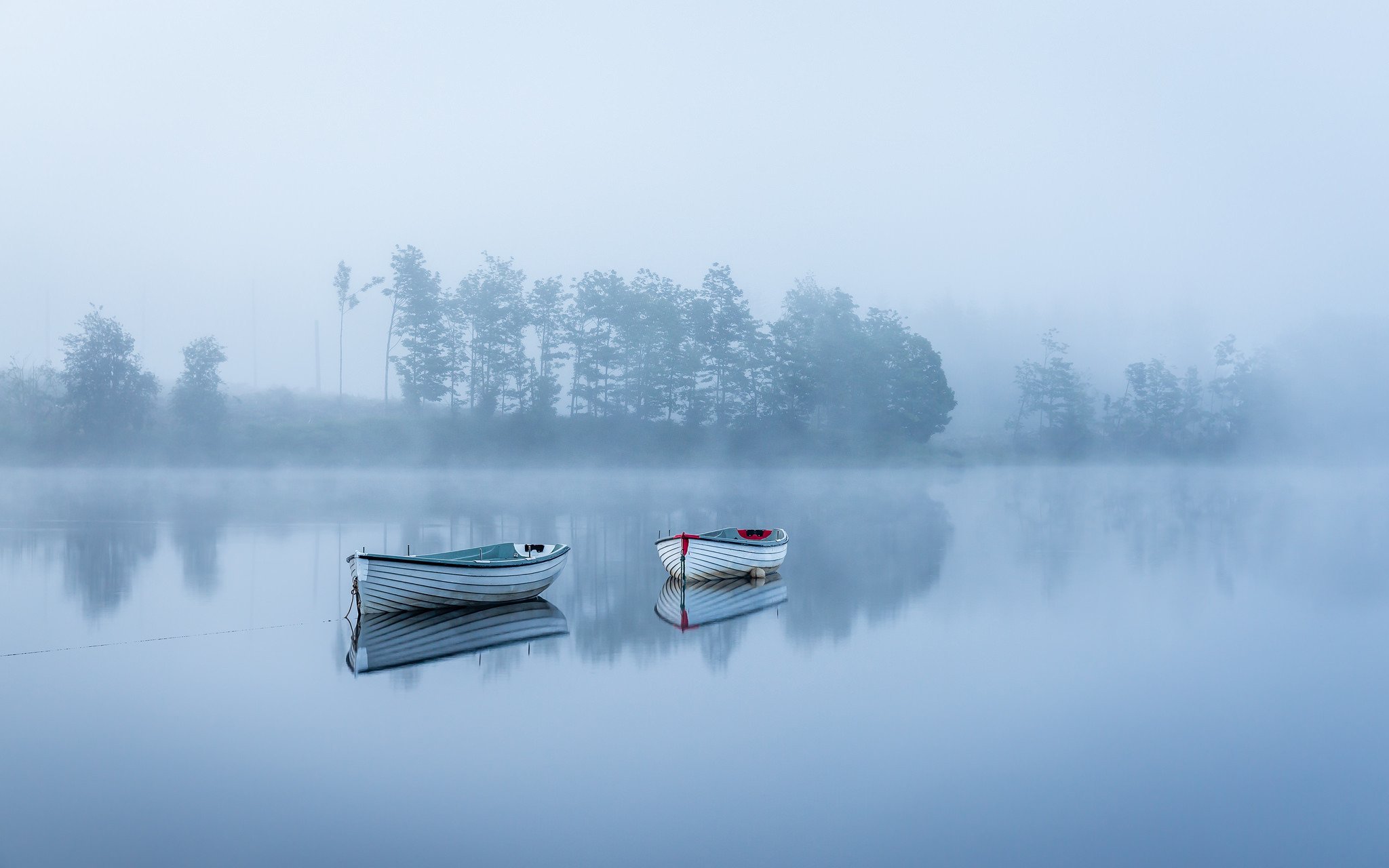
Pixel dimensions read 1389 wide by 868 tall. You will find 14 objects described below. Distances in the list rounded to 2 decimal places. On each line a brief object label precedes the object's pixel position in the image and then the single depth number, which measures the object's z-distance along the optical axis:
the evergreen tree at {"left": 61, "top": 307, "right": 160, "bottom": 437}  90.75
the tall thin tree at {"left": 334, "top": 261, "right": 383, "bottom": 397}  100.69
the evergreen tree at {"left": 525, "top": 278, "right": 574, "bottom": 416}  96.19
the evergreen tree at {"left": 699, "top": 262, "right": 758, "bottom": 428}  101.88
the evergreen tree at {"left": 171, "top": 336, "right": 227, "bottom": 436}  91.62
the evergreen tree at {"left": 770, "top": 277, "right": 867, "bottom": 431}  102.56
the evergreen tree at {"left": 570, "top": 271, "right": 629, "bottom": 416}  97.75
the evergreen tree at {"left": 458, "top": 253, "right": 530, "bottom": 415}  95.62
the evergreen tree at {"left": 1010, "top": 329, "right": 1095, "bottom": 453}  125.44
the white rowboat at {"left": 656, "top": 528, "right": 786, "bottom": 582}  26.23
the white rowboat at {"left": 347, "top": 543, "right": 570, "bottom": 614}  20.47
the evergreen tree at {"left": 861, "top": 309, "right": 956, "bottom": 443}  107.00
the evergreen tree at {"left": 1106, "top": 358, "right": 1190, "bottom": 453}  138.75
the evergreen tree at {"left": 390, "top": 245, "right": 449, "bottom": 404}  89.75
